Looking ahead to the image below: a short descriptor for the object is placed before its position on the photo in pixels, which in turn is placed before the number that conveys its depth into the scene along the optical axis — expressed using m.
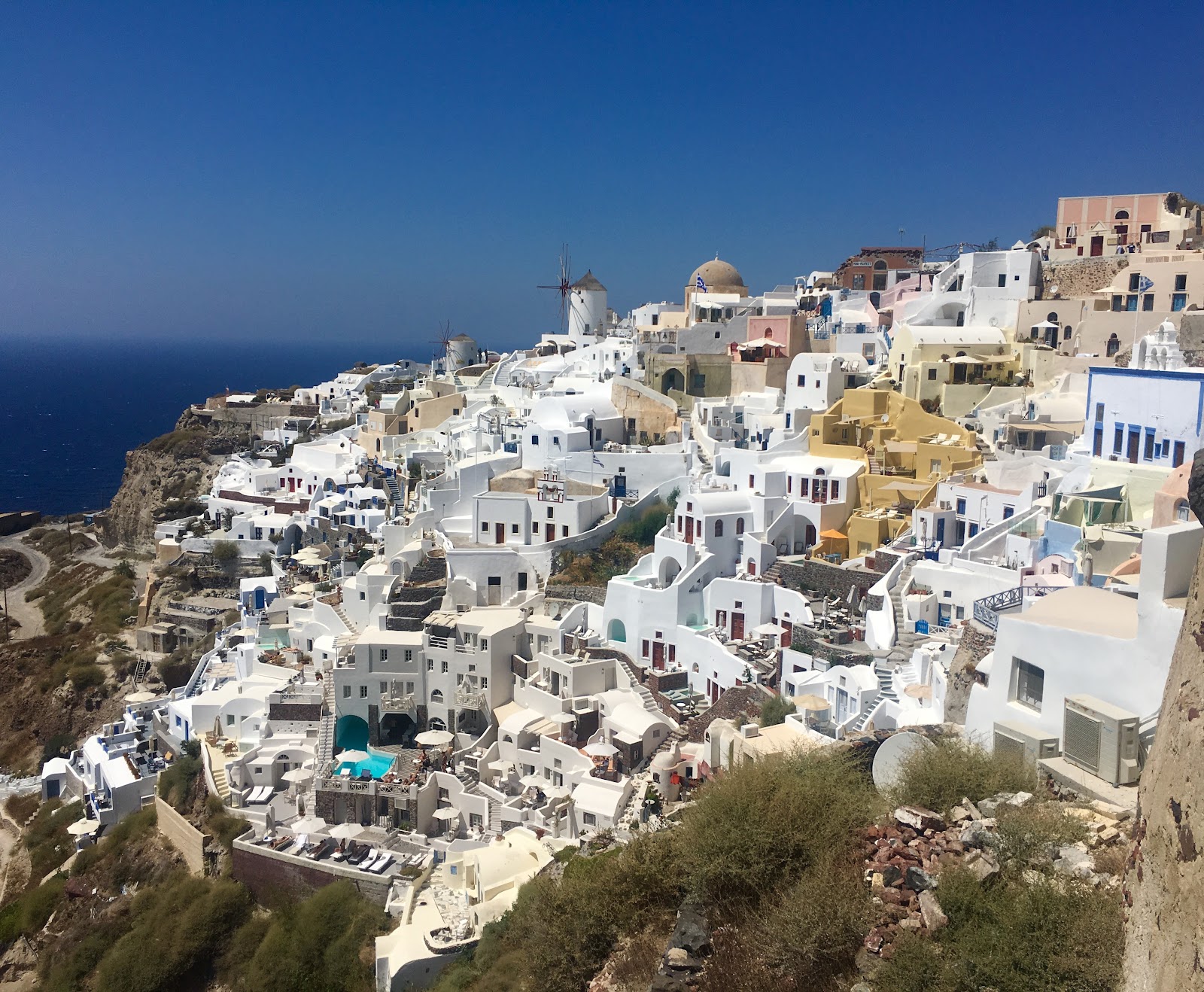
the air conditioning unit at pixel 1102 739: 7.56
